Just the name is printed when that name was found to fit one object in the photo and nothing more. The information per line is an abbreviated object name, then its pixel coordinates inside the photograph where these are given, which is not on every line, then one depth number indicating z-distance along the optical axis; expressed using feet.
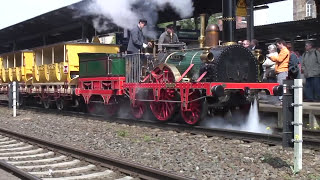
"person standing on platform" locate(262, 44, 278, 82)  33.86
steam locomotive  29.91
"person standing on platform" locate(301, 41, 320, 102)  34.30
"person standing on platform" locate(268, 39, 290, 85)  31.42
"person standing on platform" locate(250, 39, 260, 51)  35.13
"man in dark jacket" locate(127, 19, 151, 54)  36.36
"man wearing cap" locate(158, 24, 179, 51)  34.84
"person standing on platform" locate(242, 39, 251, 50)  33.40
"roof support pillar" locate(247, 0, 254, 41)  44.41
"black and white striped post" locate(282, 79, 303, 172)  17.22
